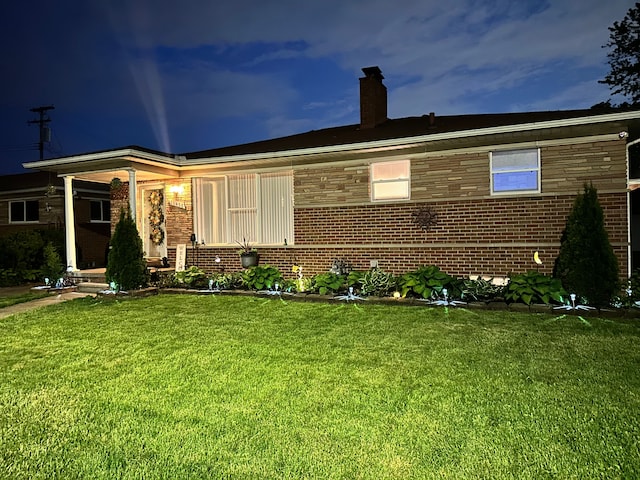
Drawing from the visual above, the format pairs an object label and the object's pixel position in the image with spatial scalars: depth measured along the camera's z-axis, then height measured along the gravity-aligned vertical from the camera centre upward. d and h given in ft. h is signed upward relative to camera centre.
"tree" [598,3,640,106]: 65.92 +26.91
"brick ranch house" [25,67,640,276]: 26.25 +3.49
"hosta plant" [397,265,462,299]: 25.71 -2.65
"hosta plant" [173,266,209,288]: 32.94 -2.66
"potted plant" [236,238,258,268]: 35.01 -1.15
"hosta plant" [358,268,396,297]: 27.58 -2.80
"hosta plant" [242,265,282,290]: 30.45 -2.54
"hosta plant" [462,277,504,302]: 25.13 -3.02
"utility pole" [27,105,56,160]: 107.45 +32.90
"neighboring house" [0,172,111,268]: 54.34 +4.49
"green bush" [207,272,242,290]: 31.91 -2.88
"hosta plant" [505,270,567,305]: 23.11 -2.79
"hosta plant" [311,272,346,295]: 28.32 -2.79
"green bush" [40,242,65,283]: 34.88 -1.75
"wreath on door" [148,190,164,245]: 40.37 +2.39
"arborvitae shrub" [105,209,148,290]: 30.27 -0.91
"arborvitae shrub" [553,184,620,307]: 21.98 -1.02
